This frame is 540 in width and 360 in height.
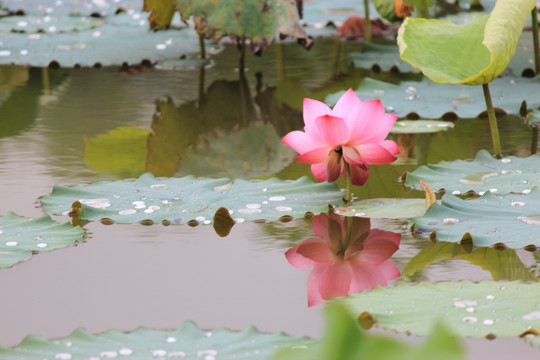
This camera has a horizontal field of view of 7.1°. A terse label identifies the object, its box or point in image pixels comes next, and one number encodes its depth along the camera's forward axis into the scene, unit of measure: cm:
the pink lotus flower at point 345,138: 653
